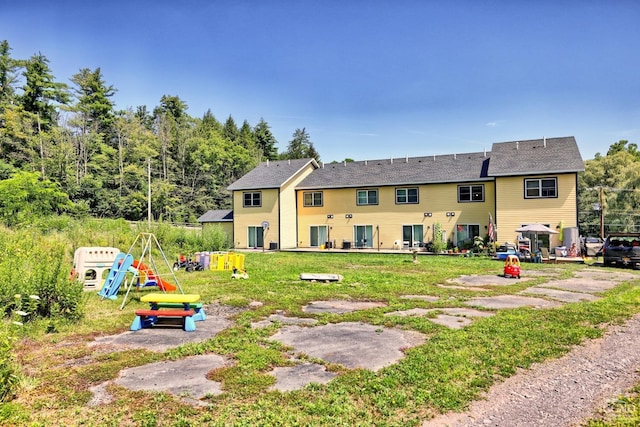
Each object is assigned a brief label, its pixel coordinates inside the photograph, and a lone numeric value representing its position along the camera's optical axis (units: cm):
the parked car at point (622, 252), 1571
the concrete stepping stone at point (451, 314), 666
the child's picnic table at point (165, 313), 636
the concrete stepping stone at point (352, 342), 487
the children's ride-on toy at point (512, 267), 1270
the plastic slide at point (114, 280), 889
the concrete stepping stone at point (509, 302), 821
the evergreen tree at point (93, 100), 4450
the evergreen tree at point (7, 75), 3956
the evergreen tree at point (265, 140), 6712
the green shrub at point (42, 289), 611
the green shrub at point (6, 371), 353
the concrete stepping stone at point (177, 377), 396
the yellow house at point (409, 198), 2150
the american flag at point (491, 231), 2146
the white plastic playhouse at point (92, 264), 1052
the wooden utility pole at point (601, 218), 2814
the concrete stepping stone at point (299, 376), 408
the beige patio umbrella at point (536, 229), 1922
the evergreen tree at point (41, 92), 3956
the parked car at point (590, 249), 2022
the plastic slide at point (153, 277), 1008
